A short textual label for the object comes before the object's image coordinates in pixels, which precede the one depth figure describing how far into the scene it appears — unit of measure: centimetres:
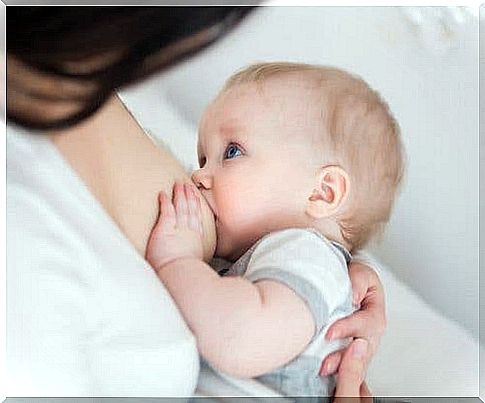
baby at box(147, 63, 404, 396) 98
